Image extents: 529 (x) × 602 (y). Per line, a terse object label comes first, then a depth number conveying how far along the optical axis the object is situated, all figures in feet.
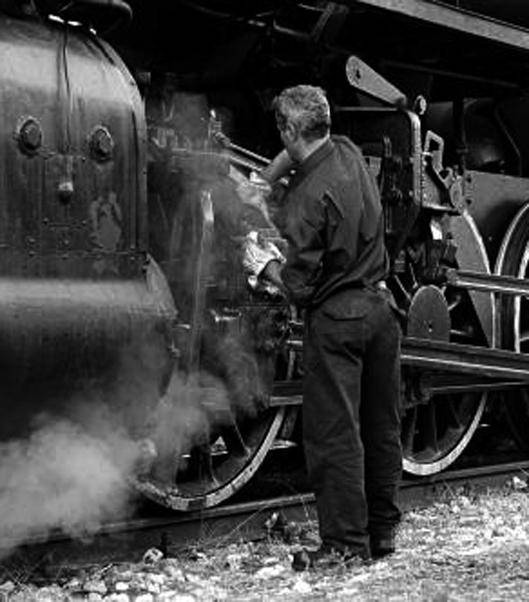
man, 14.82
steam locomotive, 13.28
